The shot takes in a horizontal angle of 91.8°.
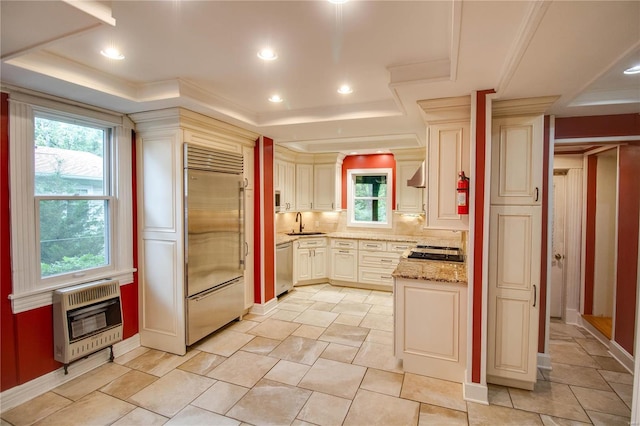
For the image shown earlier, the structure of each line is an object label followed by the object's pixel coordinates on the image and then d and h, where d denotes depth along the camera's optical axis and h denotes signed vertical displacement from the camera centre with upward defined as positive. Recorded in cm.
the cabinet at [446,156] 273 +44
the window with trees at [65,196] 245 +7
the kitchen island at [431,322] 274 -107
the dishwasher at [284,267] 491 -104
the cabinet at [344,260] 561 -102
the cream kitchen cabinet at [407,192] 549 +22
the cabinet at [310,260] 555 -102
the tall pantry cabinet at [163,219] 315 -15
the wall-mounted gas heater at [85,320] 263 -105
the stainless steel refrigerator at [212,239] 322 -40
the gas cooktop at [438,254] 352 -60
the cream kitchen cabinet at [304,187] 598 +34
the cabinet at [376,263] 538 -104
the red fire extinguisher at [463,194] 258 +9
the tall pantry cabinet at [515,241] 252 -31
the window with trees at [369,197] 601 +14
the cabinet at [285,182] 536 +39
